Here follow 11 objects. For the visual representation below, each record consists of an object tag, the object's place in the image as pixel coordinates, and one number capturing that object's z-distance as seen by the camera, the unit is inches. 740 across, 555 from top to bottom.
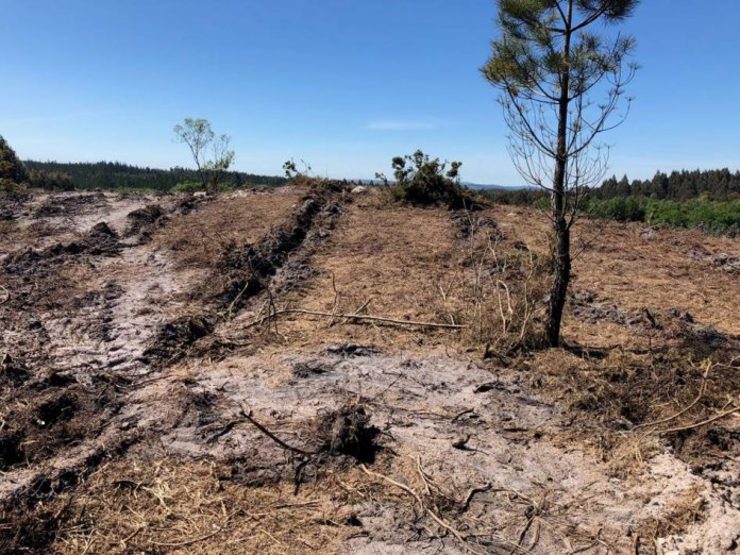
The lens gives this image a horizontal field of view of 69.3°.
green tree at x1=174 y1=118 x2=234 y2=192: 793.6
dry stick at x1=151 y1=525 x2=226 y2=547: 105.3
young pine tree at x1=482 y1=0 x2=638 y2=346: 172.4
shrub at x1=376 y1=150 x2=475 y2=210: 499.8
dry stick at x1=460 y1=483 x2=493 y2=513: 117.1
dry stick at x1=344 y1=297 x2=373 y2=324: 224.5
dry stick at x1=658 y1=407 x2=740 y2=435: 127.5
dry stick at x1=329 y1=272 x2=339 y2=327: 222.3
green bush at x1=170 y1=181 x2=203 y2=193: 781.3
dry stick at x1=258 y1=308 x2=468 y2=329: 215.2
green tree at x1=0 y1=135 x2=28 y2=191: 616.4
